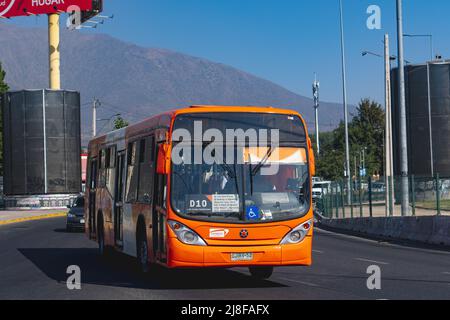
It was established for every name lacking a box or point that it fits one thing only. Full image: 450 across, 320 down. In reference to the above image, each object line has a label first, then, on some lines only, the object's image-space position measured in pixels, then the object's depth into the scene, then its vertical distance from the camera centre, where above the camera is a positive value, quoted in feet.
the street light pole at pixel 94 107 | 275.67 +28.60
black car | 112.06 -3.26
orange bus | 45.09 -0.11
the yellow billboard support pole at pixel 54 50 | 254.06 +41.94
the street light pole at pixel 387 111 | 141.90 +12.21
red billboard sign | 243.81 +52.56
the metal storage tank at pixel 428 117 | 188.14 +14.45
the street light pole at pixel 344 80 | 210.20 +26.54
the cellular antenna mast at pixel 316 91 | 366.12 +40.91
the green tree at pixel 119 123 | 316.40 +25.44
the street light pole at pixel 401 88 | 104.73 +11.82
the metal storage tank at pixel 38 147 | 226.17 +12.29
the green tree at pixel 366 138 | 385.70 +23.18
